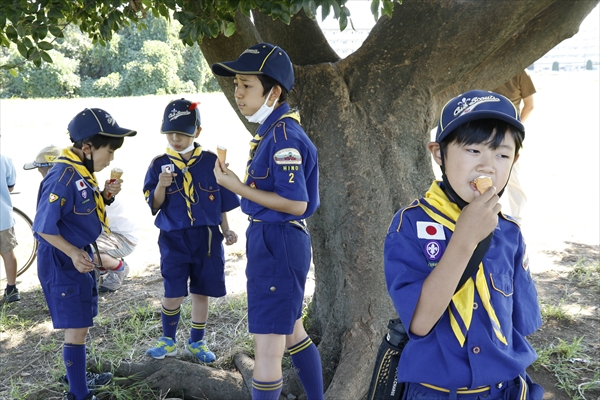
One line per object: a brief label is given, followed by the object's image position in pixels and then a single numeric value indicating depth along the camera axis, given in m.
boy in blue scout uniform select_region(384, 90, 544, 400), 1.80
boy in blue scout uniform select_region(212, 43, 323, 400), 3.03
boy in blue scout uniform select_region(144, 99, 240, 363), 4.07
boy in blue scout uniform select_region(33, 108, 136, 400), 3.54
